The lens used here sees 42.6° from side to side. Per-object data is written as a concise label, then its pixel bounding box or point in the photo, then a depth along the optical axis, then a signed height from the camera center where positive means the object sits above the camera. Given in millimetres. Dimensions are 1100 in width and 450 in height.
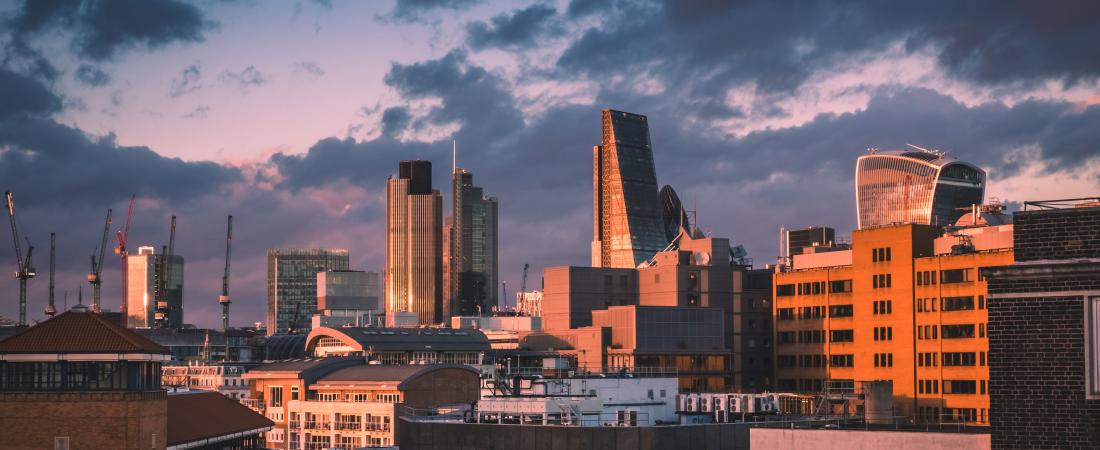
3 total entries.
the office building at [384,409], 193000 -14332
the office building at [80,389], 112375 -6716
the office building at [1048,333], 46125 -904
